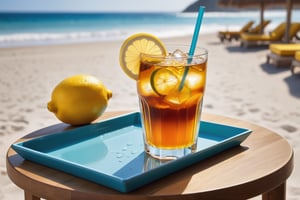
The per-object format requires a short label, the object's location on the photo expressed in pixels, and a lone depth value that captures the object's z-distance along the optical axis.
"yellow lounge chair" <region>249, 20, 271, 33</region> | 11.15
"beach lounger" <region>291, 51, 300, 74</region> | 4.96
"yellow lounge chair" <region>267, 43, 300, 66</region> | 5.89
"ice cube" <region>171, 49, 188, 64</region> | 0.88
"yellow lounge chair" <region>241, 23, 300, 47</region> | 9.14
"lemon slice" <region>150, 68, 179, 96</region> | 0.88
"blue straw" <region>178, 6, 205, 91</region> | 0.92
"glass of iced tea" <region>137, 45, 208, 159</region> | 0.89
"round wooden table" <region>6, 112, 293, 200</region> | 0.77
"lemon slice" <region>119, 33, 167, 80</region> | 1.04
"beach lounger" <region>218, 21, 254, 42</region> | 11.16
